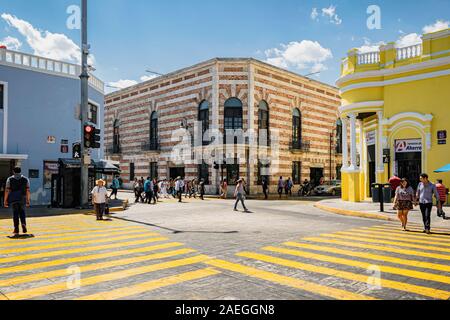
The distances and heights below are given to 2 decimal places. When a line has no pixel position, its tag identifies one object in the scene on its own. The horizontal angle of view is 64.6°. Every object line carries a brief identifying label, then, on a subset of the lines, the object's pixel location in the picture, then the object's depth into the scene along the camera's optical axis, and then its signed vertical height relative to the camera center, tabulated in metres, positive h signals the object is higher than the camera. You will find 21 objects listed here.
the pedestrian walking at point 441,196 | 12.84 -0.98
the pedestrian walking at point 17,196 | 9.10 -0.65
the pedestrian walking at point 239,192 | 17.10 -1.07
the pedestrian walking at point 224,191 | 25.53 -1.52
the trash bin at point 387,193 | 17.05 -1.13
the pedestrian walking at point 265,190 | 26.17 -1.49
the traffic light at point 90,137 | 14.34 +1.35
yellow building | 18.31 +3.53
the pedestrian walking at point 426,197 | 10.17 -0.80
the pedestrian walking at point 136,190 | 22.88 -1.32
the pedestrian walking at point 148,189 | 21.53 -1.14
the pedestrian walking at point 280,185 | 27.53 -1.23
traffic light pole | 15.31 +3.20
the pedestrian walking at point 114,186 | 24.03 -1.07
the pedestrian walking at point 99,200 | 13.00 -1.09
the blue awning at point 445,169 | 15.82 +0.02
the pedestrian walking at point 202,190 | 25.61 -1.45
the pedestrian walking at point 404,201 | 10.70 -0.95
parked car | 30.30 -1.65
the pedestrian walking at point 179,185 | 23.02 -1.00
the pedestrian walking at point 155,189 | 22.95 -1.24
